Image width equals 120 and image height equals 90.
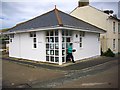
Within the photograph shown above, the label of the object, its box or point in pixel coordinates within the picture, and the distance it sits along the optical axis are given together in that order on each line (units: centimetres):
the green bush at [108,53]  1226
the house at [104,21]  1380
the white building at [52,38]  830
